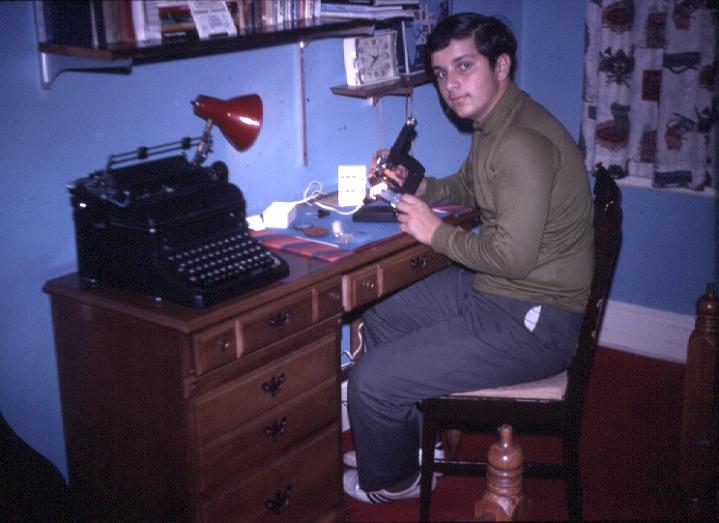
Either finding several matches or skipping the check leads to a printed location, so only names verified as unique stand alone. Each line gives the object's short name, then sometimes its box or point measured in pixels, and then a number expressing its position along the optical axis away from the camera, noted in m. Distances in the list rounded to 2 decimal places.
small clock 2.93
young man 2.28
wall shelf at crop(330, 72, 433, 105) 2.85
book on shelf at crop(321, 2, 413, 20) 2.70
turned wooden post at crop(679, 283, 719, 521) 2.33
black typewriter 1.96
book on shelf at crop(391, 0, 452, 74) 3.12
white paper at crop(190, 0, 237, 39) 2.23
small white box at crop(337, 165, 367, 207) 2.85
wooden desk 1.94
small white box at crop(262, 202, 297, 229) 2.61
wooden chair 2.26
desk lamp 2.41
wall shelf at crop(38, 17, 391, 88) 1.92
